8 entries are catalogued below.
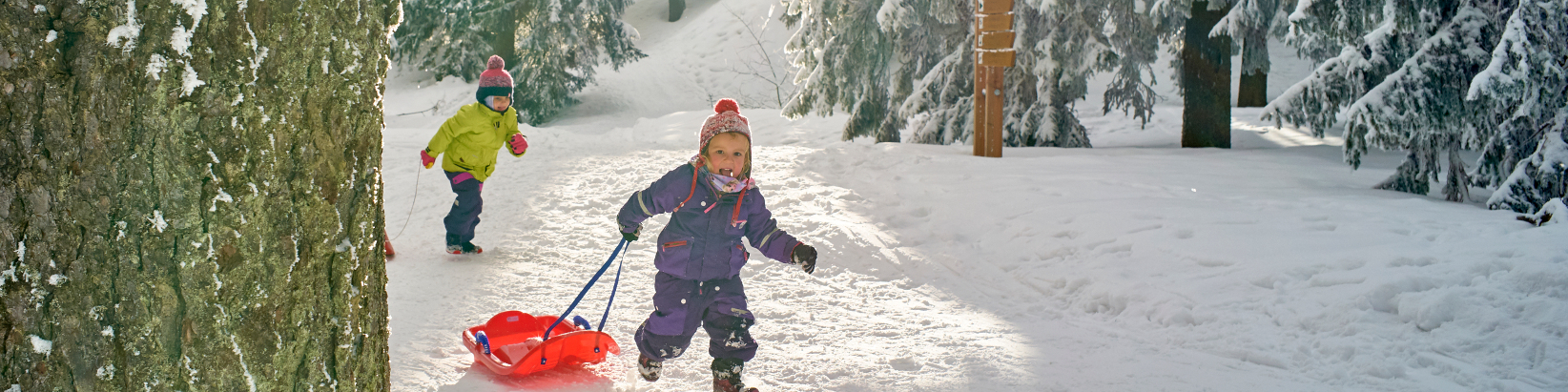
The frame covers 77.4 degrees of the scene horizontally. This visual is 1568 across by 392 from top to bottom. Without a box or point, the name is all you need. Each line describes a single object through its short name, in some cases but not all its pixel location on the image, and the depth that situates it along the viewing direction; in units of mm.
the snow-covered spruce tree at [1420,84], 7621
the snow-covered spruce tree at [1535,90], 6844
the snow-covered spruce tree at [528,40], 20000
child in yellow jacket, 6434
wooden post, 10016
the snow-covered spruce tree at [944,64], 11273
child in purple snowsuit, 3695
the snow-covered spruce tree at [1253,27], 10477
